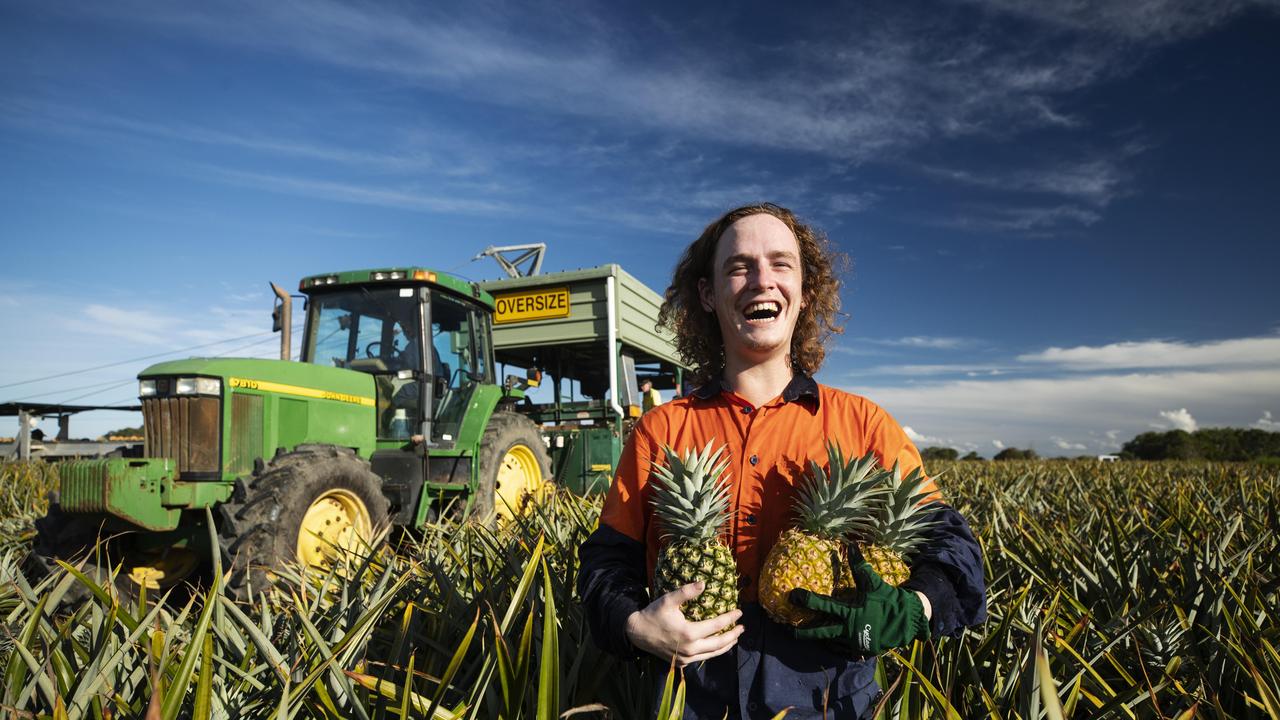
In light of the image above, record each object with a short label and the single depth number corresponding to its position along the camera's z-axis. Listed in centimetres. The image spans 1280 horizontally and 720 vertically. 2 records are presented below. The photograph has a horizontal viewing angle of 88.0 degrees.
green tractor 445
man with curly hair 149
